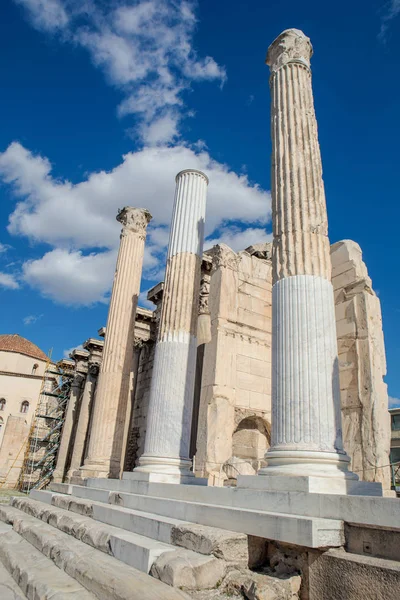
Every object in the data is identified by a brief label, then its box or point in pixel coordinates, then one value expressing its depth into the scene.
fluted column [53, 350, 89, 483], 24.41
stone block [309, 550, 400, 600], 3.46
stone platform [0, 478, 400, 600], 3.79
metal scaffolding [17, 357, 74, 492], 28.52
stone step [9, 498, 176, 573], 4.43
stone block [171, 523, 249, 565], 4.31
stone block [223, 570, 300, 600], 3.71
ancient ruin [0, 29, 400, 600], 4.04
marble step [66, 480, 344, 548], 4.03
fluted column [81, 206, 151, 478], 13.30
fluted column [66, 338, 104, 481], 21.41
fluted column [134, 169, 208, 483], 9.05
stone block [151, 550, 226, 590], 3.83
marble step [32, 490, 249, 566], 4.34
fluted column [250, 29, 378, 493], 5.66
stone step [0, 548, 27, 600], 4.36
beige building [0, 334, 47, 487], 34.41
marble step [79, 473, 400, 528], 3.89
